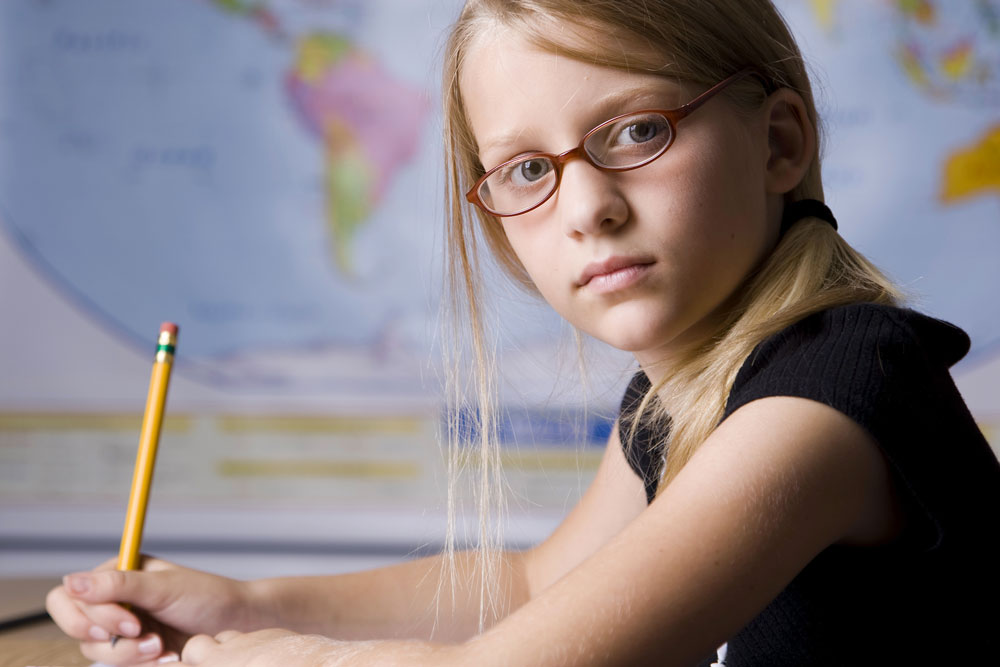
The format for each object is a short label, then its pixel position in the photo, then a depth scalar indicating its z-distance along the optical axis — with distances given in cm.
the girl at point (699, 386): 120
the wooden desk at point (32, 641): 138
